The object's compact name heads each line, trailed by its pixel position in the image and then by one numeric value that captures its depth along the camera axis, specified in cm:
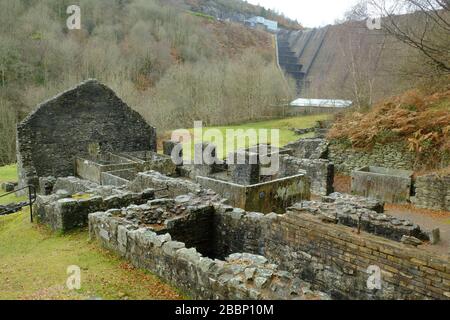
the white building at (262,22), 10733
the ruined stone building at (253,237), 521
